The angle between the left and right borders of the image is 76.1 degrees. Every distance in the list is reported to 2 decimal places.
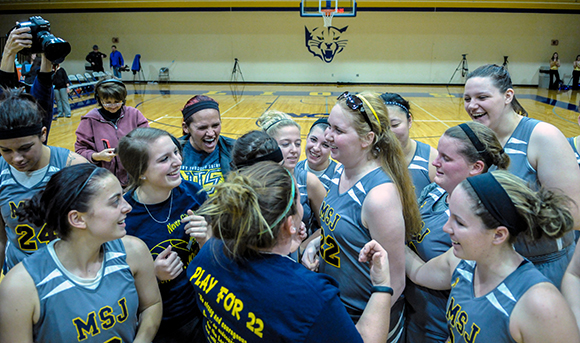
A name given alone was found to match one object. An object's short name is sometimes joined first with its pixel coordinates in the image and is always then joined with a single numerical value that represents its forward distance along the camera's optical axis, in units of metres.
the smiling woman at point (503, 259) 1.26
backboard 14.08
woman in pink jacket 3.48
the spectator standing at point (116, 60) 17.30
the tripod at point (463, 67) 18.04
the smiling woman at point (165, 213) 2.03
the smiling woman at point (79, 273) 1.45
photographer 2.54
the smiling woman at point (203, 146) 2.77
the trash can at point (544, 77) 17.78
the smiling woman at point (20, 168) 2.06
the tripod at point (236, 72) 18.89
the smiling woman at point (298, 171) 2.70
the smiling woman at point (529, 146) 2.02
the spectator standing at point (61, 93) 10.38
